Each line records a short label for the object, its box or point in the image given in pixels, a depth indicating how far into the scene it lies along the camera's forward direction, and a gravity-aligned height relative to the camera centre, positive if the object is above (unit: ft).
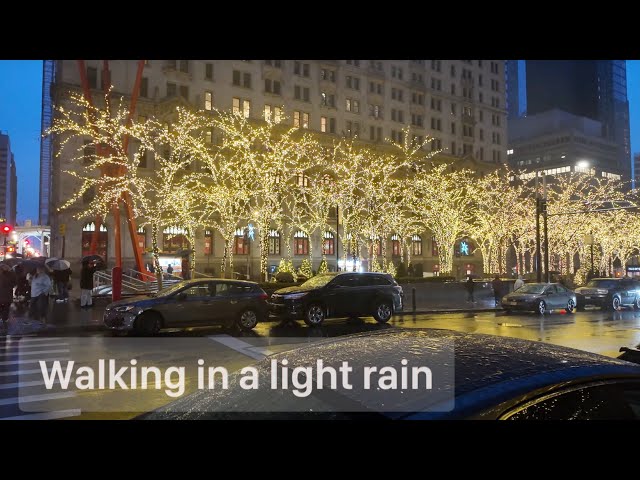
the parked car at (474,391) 7.16 -1.92
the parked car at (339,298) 56.44 -4.03
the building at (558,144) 388.37 +92.05
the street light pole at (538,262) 101.71 -0.27
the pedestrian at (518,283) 96.84 -4.17
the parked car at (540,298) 76.84 -5.73
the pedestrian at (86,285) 65.31 -2.62
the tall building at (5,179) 523.09 +91.10
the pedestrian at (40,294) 54.49 -3.08
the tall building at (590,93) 539.29 +179.11
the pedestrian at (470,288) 91.93 -4.77
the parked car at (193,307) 46.44 -4.13
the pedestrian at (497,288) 87.61 -4.59
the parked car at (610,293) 85.92 -5.58
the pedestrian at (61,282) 73.92 -2.51
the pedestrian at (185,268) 92.27 -0.82
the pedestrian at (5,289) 49.14 -2.32
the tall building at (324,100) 151.94 +60.03
